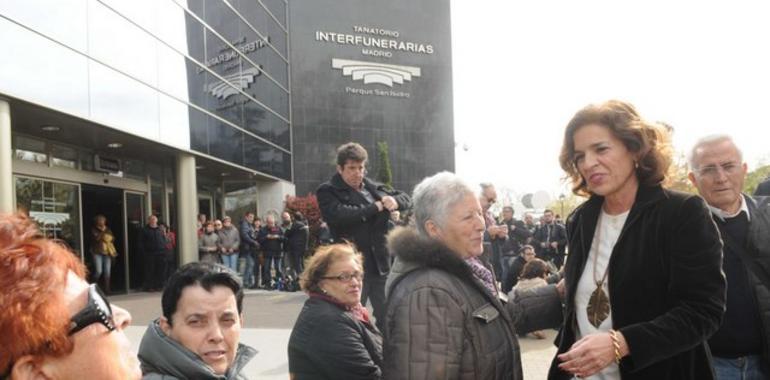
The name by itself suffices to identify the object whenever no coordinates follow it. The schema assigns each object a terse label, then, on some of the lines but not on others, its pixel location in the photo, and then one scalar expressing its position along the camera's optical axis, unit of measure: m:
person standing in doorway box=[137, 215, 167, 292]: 14.10
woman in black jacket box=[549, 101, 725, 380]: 2.00
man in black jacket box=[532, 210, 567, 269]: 13.79
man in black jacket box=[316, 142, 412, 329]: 4.92
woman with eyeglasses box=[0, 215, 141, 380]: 1.12
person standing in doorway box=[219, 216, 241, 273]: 15.09
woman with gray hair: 2.24
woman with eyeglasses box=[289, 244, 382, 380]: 3.57
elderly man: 2.67
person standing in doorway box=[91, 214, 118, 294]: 12.84
